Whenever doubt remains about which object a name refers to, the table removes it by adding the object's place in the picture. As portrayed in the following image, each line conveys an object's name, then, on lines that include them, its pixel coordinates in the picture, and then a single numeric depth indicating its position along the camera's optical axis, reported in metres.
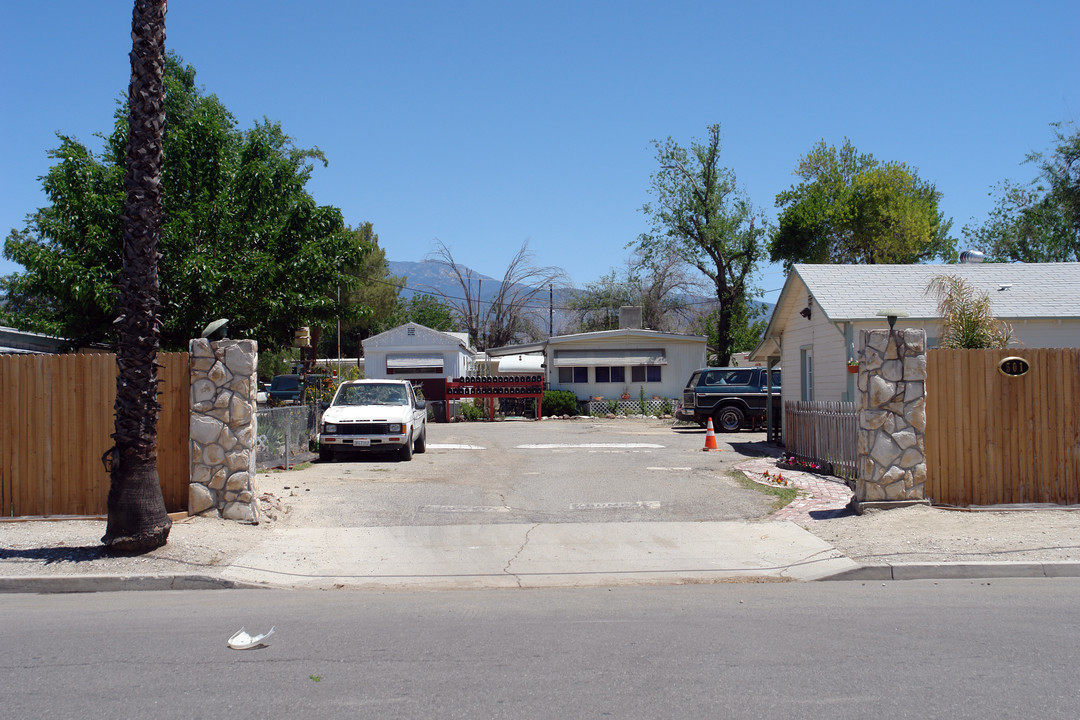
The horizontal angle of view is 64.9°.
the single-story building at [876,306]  17.53
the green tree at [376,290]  49.44
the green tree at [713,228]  39.47
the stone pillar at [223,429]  9.44
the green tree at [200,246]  17.83
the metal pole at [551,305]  57.09
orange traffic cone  18.51
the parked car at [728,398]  24.92
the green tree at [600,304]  58.75
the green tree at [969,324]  11.49
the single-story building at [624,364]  34.78
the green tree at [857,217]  36.44
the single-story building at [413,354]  35.53
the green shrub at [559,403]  33.41
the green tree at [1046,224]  34.38
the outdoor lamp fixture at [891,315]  11.58
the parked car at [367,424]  16.16
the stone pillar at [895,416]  9.88
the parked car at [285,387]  27.92
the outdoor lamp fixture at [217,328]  10.39
